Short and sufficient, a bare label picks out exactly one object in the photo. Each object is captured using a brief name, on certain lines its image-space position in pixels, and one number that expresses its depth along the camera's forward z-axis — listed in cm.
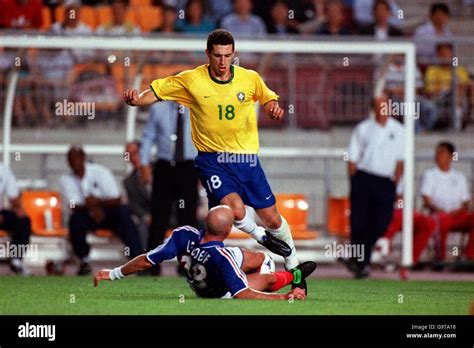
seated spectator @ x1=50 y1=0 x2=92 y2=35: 1878
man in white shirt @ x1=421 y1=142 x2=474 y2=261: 1778
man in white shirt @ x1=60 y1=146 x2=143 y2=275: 1614
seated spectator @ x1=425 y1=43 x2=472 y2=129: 1845
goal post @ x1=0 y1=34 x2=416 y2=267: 1650
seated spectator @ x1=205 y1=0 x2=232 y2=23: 2022
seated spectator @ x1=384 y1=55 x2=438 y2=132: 1822
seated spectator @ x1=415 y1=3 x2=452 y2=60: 2033
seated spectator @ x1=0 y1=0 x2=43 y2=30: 1934
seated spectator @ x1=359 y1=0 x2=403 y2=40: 1984
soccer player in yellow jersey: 1191
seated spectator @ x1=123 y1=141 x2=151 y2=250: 1694
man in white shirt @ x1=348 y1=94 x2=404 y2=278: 1644
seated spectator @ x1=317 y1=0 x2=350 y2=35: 1966
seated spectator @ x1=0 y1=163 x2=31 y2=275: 1598
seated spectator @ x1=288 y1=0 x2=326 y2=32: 2017
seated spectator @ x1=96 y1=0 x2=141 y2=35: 1965
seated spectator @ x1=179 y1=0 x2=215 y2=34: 1980
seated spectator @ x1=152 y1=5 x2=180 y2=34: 1925
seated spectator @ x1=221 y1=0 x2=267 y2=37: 1950
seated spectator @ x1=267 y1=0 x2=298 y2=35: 1992
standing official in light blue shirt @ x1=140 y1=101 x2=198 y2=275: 1588
